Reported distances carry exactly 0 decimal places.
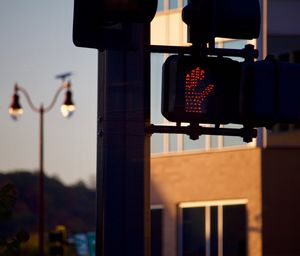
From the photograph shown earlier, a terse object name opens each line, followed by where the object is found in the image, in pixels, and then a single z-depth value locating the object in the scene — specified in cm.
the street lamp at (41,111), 6841
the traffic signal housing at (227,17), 1211
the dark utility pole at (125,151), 1194
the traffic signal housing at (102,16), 1118
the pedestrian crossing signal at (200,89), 1208
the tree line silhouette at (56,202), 13637
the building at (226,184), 6269
